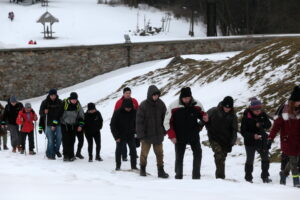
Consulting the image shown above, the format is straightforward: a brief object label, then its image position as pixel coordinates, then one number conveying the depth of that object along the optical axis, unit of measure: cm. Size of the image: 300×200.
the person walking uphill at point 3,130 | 2100
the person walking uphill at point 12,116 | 2007
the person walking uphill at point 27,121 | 1961
